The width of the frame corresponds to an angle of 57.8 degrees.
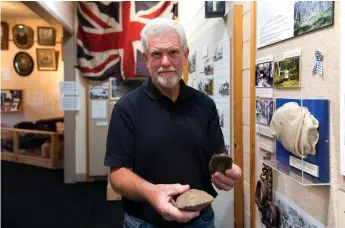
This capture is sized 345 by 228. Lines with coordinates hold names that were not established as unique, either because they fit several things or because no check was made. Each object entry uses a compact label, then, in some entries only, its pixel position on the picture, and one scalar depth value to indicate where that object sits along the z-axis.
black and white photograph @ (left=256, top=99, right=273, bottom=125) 1.42
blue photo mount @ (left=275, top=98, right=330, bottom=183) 1.02
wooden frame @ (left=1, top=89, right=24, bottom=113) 6.13
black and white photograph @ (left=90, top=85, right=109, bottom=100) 4.34
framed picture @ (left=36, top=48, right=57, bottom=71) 6.00
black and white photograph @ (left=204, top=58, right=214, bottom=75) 2.34
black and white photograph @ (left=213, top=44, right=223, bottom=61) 2.08
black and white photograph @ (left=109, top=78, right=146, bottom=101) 4.36
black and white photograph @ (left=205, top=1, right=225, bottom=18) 2.03
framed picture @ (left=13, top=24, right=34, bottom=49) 5.74
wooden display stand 5.13
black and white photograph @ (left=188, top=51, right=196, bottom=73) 2.92
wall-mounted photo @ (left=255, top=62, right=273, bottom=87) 1.44
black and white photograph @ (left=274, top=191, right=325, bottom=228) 1.16
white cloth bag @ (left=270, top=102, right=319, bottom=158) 1.05
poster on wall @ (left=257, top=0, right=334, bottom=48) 1.05
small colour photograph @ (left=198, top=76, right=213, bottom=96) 2.38
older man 1.08
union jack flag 4.14
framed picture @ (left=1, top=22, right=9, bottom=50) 5.65
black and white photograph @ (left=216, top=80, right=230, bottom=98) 1.98
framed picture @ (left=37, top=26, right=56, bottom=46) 5.74
